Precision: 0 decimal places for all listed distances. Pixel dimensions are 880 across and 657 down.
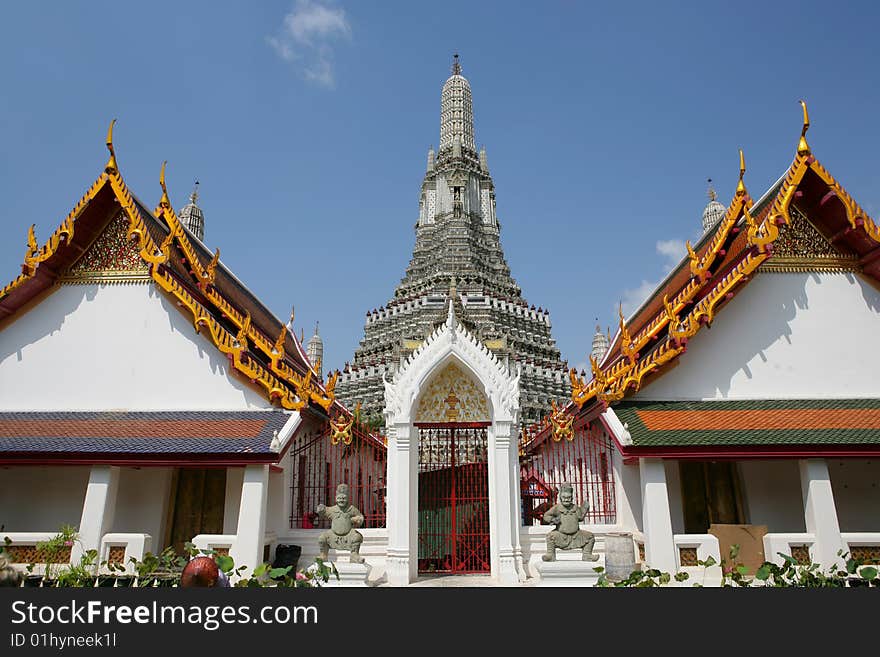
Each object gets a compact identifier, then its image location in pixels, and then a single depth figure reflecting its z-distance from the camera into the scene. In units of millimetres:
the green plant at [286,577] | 4468
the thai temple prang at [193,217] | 32375
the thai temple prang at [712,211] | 33844
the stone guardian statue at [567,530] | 7695
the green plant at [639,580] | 4530
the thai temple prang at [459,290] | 28953
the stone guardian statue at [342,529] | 7801
